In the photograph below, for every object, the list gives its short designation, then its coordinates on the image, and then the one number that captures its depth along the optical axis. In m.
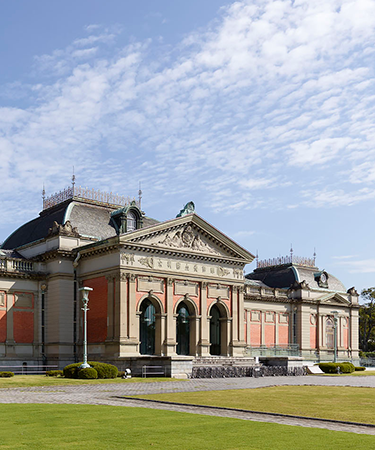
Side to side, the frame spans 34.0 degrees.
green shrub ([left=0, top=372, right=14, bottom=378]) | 39.97
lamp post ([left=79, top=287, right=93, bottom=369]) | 41.33
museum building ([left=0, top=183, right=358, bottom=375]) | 48.53
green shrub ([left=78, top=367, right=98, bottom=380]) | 37.06
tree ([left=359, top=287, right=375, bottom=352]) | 97.84
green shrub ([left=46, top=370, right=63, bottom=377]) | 41.50
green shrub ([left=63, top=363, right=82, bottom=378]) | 38.12
